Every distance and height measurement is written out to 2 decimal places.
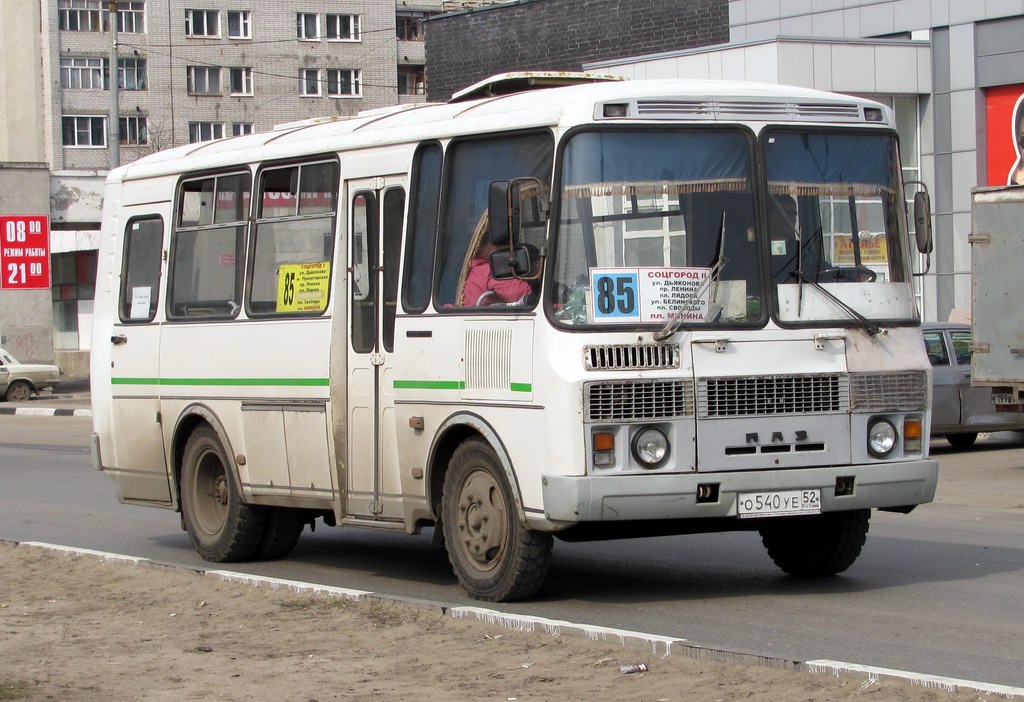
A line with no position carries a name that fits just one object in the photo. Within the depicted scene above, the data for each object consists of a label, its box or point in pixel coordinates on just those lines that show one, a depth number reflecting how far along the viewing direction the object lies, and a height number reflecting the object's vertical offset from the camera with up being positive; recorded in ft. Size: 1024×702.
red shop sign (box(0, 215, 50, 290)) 153.48 +6.08
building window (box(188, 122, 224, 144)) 282.56 +30.50
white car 136.56 -4.57
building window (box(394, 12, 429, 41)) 305.12 +50.47
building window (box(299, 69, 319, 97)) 291.58 +39.15
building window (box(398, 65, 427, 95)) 305.32 +40.97
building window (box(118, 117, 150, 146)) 278.05 +30.01
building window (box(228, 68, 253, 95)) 284.61 +38.27
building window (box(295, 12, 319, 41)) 291.58 +48.88
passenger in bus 30.37 +0.45
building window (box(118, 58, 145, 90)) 278.26 +39.41
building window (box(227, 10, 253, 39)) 285.02 +47.82
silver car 68.64 -3.80
